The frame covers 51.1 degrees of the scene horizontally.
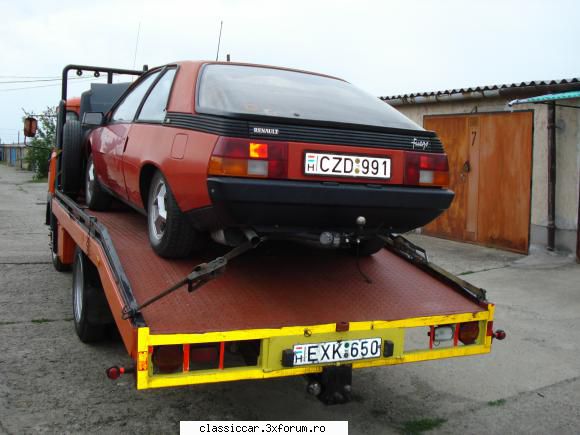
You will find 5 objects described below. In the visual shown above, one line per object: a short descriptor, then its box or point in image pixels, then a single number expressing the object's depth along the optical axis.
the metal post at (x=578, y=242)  8.34
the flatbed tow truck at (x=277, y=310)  2.91
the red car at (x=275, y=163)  3.05
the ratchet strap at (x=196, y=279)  2.93
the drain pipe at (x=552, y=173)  8.61
